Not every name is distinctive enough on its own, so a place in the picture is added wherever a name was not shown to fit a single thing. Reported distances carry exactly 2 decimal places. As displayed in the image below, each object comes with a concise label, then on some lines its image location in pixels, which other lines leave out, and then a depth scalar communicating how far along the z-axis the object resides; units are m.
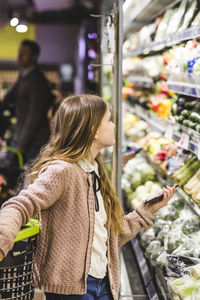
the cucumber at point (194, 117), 2.80
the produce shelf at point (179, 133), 2.68
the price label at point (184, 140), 2.80
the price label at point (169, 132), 3.25
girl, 1.96
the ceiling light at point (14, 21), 4.47
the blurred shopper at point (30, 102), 5.67
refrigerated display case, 2.70
